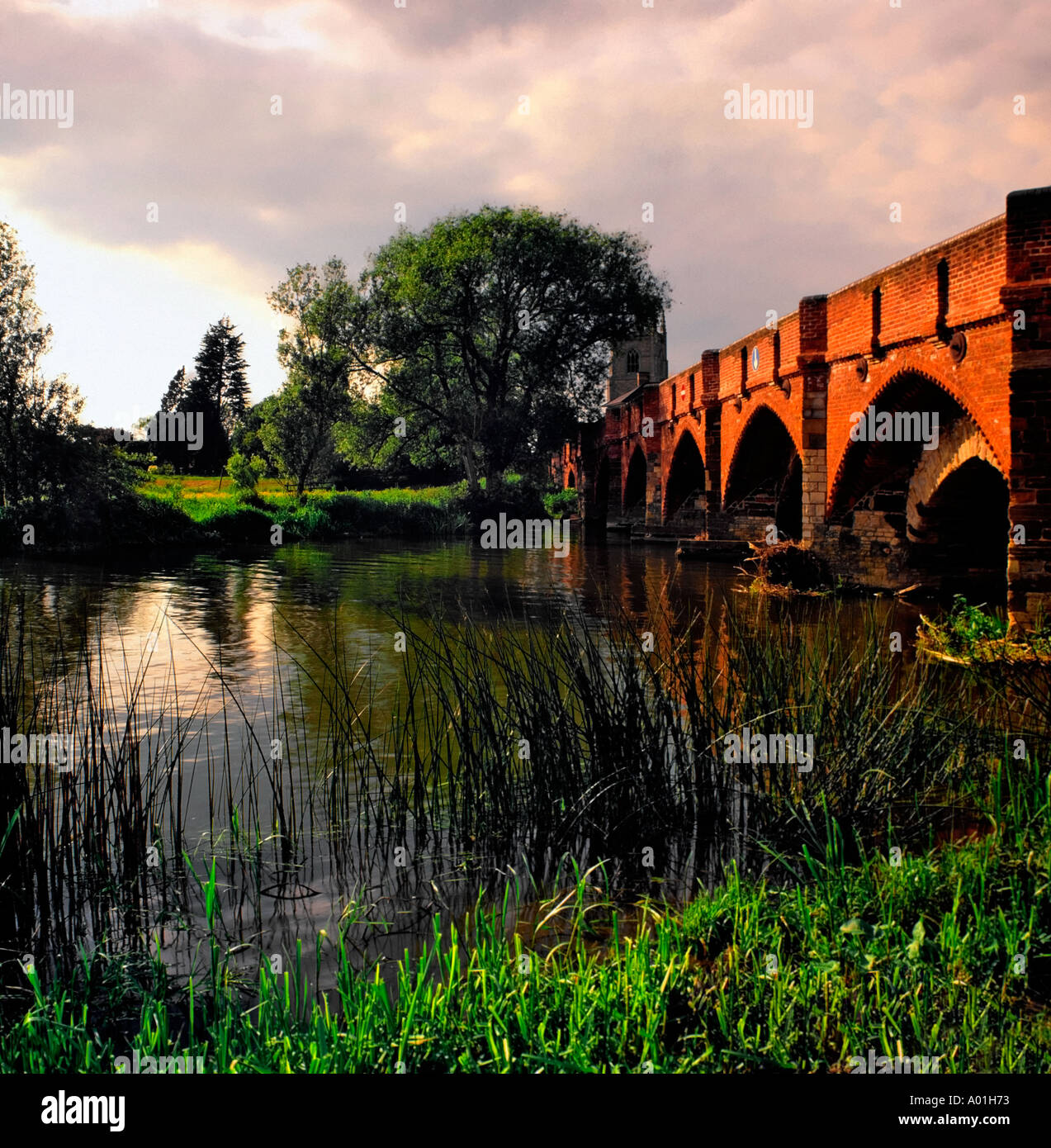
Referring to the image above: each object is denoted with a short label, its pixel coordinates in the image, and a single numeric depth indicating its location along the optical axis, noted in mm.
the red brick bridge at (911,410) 10078
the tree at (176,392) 73000
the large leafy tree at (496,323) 38562
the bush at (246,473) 36188
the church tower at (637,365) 84125
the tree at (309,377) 38719
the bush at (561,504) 55753
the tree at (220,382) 70812
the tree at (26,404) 26453
